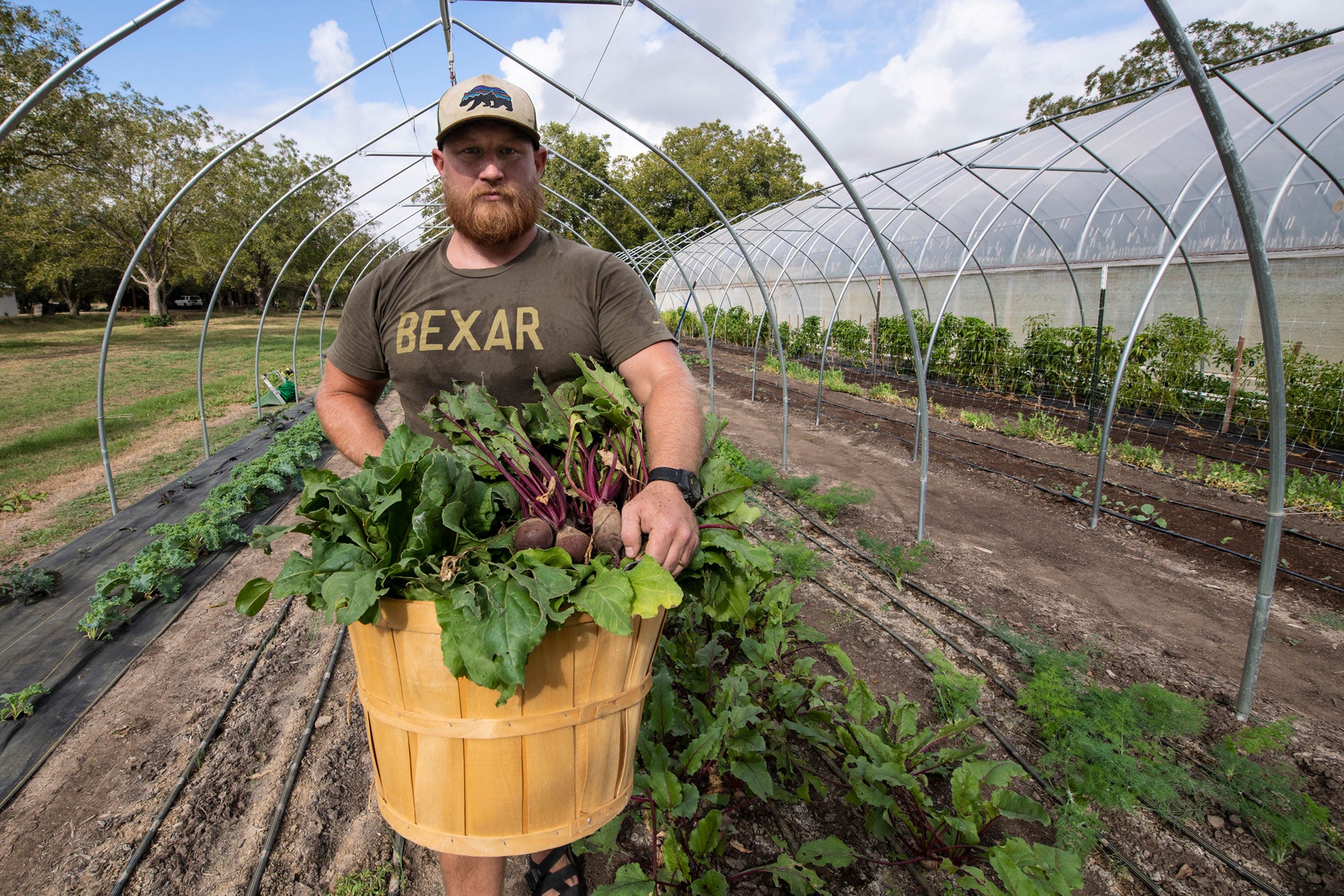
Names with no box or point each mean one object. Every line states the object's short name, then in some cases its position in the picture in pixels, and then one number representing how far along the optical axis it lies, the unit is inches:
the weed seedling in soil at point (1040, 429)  327.0
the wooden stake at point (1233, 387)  307.4
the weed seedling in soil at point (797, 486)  247.4
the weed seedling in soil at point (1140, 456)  278.4
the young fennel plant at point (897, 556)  181.6
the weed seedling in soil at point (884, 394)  447.5
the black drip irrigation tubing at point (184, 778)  89.5
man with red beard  76.0
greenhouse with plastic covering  51.4
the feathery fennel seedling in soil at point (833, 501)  224.4
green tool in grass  471.8
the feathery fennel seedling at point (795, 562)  165.8
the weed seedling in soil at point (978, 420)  361.4
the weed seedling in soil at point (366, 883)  85.8
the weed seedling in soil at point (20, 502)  248.4
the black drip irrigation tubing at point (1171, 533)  176.0
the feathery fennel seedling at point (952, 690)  114.7
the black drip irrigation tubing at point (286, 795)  88.3
